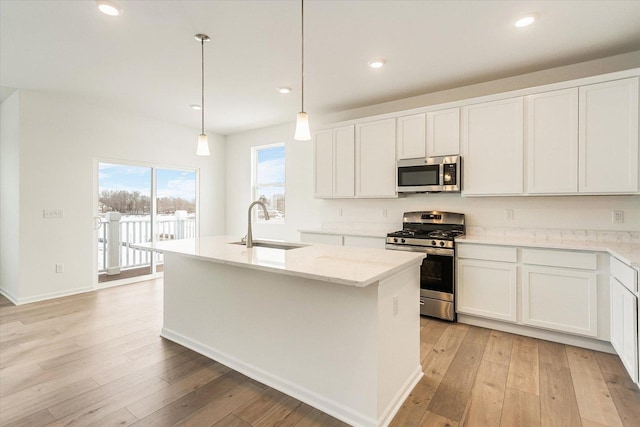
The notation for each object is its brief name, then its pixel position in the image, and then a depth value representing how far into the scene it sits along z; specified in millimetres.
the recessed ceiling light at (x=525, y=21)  2326
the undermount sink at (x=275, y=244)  2803
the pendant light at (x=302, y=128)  2266
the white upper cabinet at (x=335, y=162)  4285
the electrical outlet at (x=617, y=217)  2908
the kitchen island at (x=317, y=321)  1754
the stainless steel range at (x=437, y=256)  3311
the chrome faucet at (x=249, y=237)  2578
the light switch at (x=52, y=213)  4043
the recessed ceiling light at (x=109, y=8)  2188
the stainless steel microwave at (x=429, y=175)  3469
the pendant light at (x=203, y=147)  2868
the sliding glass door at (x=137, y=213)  4775
